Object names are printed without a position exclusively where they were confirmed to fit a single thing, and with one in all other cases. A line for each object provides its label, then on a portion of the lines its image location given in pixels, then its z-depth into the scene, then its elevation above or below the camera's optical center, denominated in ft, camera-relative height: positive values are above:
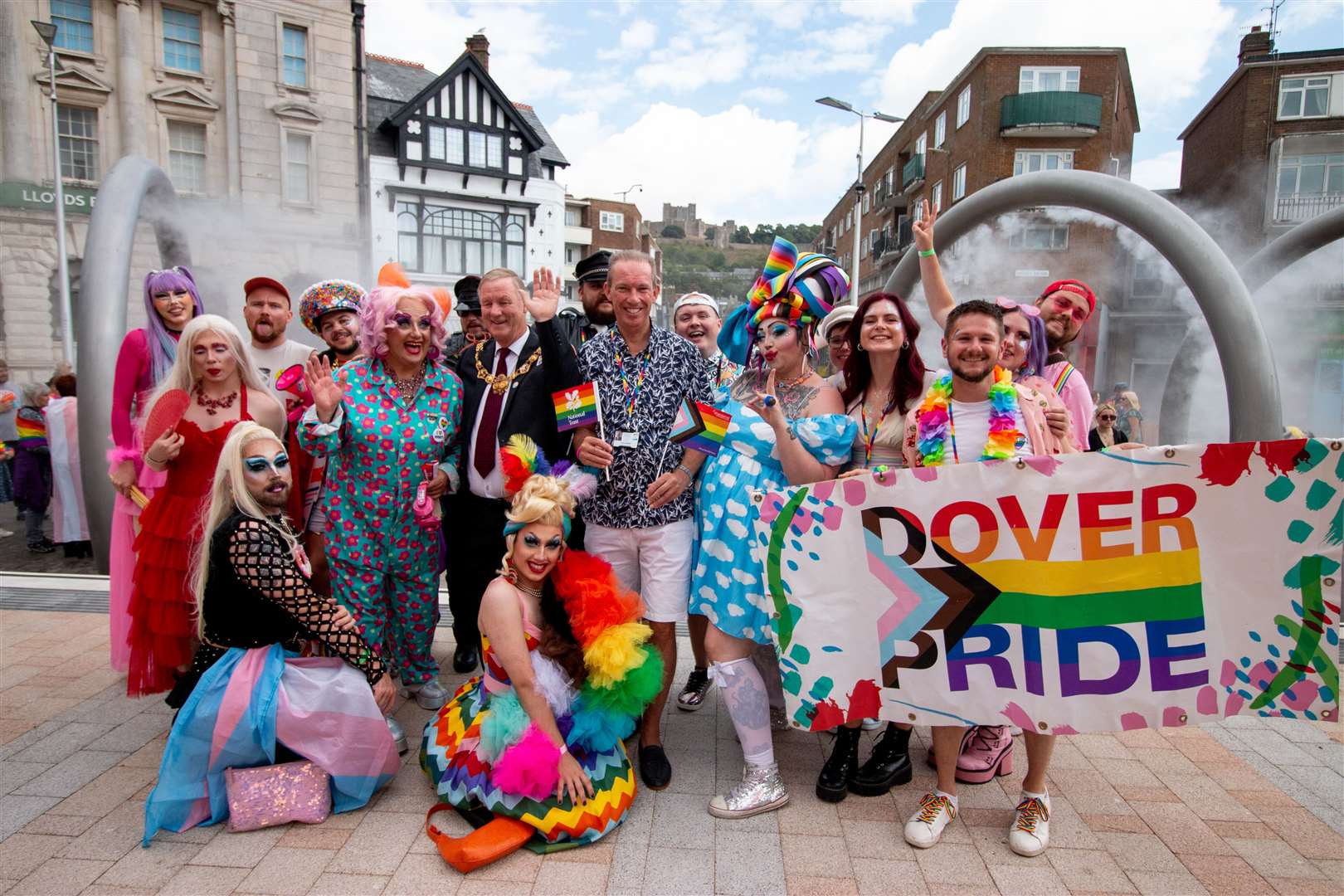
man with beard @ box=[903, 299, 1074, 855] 8.79 -0.46
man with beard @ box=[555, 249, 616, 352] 16.00 +1.76
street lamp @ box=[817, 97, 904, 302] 53.78 +16.06
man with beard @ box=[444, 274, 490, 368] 16.37 +1.41
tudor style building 81.35 +23.03
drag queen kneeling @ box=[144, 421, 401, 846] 9.14 -3.72
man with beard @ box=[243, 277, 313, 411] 13.16 +0.89
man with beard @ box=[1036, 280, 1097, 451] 11.91 +1.23
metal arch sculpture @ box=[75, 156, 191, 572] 17.95 +1.40
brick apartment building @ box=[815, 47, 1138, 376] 79.20 +29.43
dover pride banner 8.22 -2.24
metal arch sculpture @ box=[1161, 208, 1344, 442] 25.12 +4.62
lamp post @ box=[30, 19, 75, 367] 45.96 +6.32
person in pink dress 12.25 -0.41
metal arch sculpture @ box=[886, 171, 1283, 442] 18.81 +3.37
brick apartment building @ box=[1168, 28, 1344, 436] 61.67 +22.66
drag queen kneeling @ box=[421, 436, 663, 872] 8.90 -3.98
